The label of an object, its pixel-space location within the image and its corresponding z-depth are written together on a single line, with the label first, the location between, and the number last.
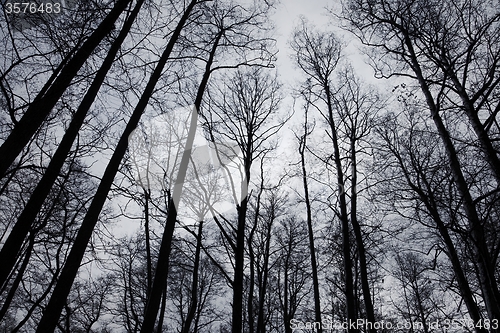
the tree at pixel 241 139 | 6.33
